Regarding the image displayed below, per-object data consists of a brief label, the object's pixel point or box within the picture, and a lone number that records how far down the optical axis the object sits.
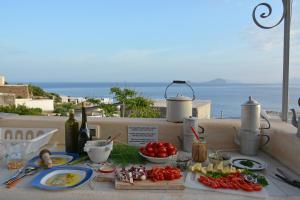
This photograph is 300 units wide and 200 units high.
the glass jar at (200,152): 1.19
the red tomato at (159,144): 1.21
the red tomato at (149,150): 1.20
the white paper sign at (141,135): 1.48
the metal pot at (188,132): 1.34
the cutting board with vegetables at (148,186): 0.90
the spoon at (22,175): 0.92
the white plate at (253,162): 1.09
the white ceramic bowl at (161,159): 1.16
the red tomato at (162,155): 1.17
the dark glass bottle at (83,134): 1.27
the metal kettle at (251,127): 1.30
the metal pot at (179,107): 1.45
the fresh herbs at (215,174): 1.00
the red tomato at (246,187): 0.88
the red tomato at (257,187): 0.88
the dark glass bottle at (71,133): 1.29
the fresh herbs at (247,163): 1.13
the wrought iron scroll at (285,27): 1.43
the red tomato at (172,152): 1.19
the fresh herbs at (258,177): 0.94
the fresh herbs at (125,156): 1.18
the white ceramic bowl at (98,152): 1.13
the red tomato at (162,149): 1.18
